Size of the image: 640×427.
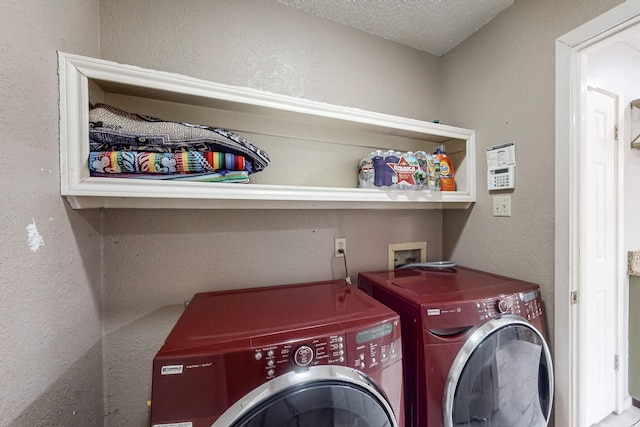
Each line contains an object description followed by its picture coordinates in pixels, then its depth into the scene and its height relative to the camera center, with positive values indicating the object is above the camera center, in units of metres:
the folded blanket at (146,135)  0.78 +0.26
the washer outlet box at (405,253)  1.49 -0.28
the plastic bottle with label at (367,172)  1.20 +0.20
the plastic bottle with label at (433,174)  1.27 +0.19
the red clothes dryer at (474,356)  0.81 -0.53
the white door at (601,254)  1.48 -0.29
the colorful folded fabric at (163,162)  0.77 +0.17
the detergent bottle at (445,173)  1.36 +0.21
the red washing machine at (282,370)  0.56 -0.41
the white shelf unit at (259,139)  0.74 +0.37
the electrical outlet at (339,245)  1.35 -0.20
